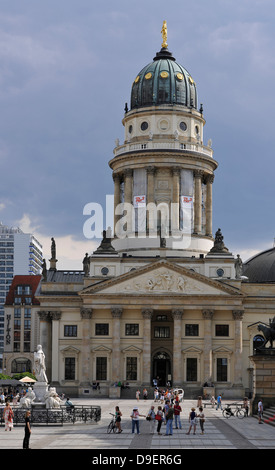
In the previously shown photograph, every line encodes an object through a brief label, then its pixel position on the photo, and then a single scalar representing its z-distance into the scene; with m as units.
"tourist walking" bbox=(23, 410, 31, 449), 38.81
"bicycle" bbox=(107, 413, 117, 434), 49.56
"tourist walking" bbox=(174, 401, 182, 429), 53.03
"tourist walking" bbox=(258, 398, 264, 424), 57.56
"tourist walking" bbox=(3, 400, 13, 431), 49.19
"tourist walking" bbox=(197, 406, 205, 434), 49.78
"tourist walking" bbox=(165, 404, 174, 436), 48.62
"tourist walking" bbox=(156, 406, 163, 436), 49.92
